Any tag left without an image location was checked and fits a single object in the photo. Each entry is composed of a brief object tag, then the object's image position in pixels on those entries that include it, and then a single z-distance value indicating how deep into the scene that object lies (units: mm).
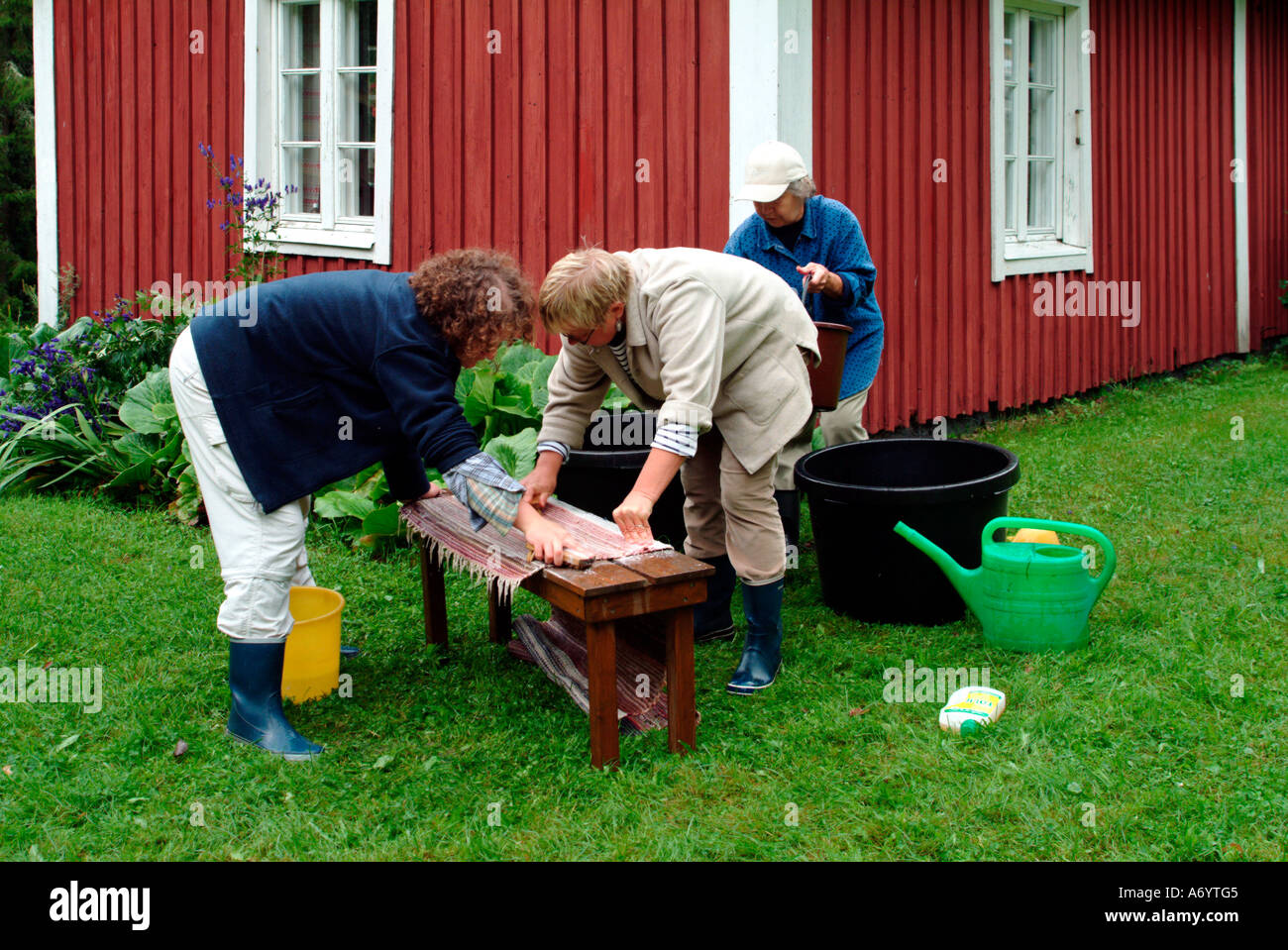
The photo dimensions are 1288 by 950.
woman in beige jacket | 3307
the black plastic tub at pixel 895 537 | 4332
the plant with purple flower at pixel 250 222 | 7926
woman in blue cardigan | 4586
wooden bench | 3148
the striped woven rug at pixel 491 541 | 3391
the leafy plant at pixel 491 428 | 5477
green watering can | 3951
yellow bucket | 3775
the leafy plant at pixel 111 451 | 6562
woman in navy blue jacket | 3168
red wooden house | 6621
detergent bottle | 3451
